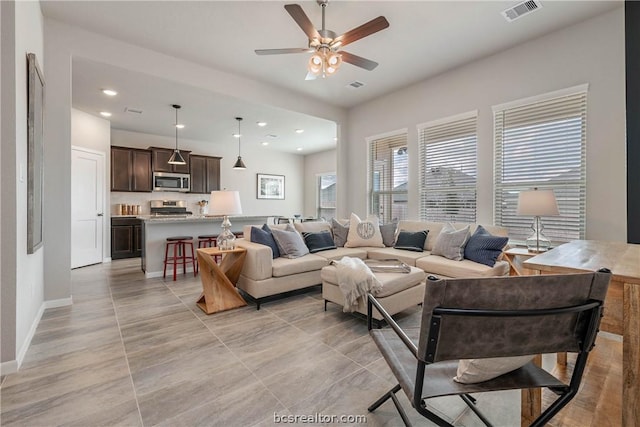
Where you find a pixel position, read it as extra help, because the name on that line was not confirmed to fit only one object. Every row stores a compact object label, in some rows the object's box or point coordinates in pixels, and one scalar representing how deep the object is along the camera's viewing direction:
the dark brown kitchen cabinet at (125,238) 6.34
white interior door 5.49
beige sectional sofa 3.30
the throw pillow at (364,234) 4.54
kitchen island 4.69
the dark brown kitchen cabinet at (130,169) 6.55
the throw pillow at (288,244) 3.76
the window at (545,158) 3.26
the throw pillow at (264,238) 3.69
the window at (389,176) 5.18
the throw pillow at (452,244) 3.63
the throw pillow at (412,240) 4.22
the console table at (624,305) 1.12
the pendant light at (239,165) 6.37
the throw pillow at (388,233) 4.66
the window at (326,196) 9.49
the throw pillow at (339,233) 4.66
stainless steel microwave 7.07
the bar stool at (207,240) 5.20
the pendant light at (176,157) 5.25
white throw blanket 2.69
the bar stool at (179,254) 4.67
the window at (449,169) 4.25
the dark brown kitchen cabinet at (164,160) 7.05
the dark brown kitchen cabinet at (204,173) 7.63
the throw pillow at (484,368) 1.09
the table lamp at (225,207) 3.38
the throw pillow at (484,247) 3.37
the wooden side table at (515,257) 3.09
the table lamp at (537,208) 2.99
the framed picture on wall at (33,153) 2.41
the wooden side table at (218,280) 3.21
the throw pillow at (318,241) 4.18
